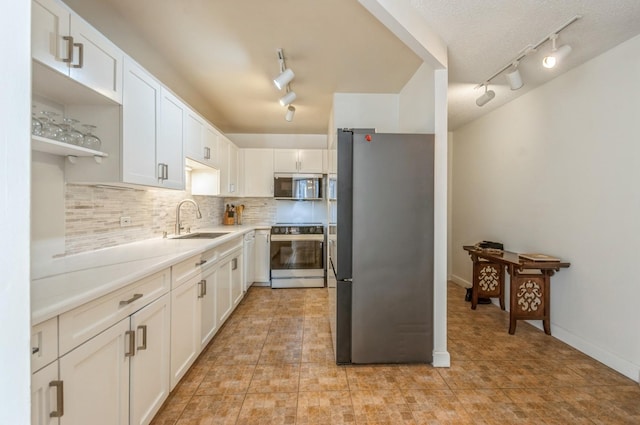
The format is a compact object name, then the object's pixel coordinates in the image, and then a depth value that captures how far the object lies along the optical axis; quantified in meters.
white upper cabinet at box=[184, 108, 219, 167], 2.63
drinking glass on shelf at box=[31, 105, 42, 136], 1.29
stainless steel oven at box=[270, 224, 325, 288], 4.14
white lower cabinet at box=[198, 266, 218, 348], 2.20
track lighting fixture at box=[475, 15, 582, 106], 1.94
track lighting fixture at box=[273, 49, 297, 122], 2.29
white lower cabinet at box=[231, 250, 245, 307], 3.10
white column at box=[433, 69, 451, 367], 2.19
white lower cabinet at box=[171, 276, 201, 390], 1.78
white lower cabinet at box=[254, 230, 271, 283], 4.27
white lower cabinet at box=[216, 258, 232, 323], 2.59
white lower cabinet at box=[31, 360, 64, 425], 0.88
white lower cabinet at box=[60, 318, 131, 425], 1.02
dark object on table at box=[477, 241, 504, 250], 3.32
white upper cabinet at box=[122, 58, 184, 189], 1.74
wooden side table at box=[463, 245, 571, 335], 2.57
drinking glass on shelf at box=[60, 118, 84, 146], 1.46
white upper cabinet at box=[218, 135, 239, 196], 3.64
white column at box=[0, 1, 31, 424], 0.40
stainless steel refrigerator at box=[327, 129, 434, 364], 2.17
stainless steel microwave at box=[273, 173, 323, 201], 4.43
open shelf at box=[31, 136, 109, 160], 1.24
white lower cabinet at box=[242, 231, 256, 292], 3.75
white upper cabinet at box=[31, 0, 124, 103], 1.18
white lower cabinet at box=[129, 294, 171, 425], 1.38
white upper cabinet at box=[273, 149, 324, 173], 4.48
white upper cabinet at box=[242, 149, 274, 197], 4.51
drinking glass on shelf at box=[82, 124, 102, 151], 1.60
